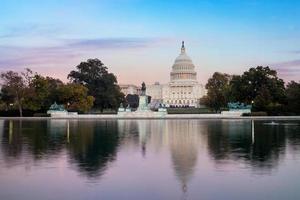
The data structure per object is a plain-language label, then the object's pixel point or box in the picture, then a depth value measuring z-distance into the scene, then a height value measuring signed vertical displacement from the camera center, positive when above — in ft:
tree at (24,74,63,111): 244.83 +9.88
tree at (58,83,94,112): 249.34 +8.47
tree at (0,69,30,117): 244.22 +13.80
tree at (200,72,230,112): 279.49 +13.45
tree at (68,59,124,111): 285.64 +19.22
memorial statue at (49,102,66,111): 239.09 +3.09
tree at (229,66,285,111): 240.12 +12.70
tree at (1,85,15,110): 255.91 +8.96
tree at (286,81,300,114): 231.30 +6.35
